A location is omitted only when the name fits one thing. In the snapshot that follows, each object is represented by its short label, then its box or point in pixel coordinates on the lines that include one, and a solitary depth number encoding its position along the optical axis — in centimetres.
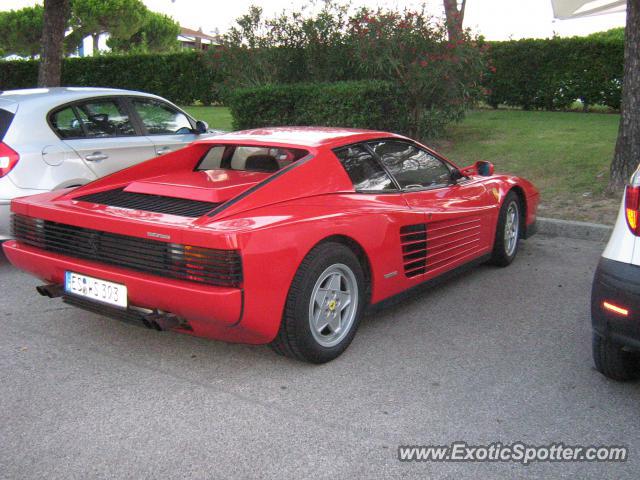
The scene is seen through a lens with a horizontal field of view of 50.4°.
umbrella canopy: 1248
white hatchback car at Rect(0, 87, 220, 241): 576
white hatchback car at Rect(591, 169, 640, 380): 308
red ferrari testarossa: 340
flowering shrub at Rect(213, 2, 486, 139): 1036
